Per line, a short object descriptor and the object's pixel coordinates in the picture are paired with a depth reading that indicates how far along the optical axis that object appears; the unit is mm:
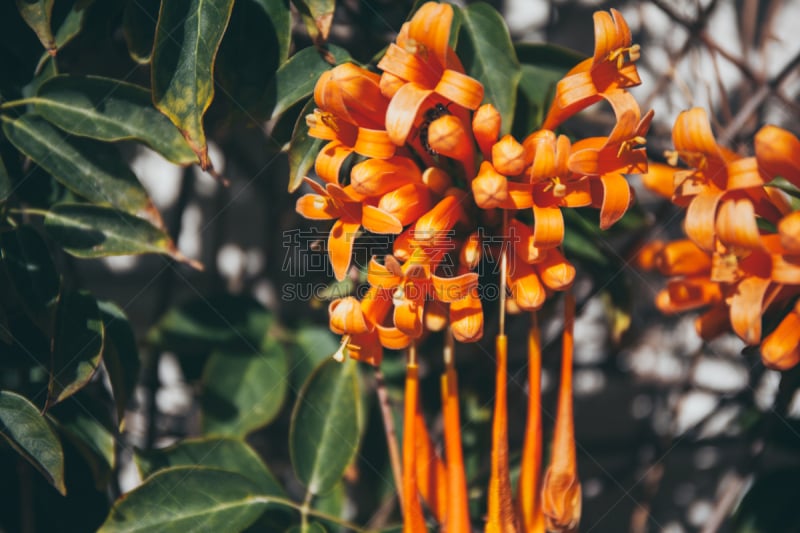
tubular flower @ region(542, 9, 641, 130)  497
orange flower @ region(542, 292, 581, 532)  522
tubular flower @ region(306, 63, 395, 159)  491
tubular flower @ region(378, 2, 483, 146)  485
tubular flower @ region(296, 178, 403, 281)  501
